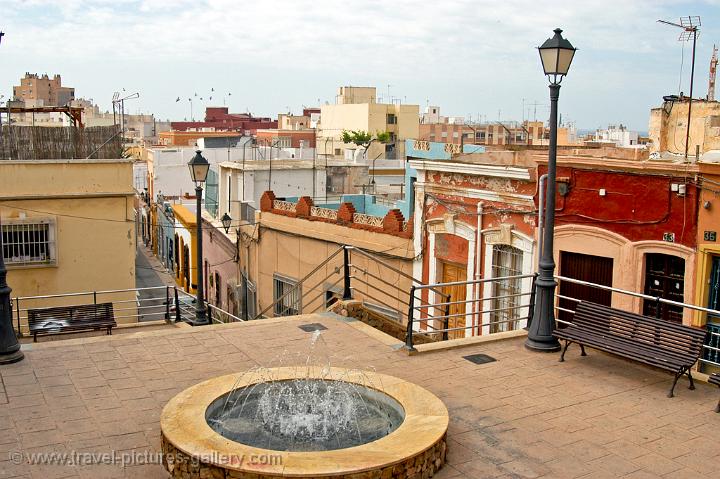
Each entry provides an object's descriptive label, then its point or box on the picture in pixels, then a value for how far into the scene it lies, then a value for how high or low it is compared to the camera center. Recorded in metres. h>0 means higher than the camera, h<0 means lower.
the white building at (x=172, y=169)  48.78 -2.56
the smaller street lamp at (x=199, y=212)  14.63 -1.58
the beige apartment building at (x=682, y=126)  22.53 +0.19
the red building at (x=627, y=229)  12.52 -1.65
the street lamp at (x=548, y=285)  10.35 -2.08
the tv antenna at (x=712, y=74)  28.17 +2.10
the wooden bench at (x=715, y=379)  8.21 -2.58
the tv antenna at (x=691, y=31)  16.75 +2.15
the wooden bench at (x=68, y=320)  13.50 -3.36
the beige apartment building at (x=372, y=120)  78.38 +0.97
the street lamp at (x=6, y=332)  9.84 -2.58
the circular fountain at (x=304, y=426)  6.47 -2.76
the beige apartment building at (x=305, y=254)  19.41 -3.51
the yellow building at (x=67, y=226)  18.61 -2.40
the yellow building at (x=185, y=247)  33.69 -5.64
